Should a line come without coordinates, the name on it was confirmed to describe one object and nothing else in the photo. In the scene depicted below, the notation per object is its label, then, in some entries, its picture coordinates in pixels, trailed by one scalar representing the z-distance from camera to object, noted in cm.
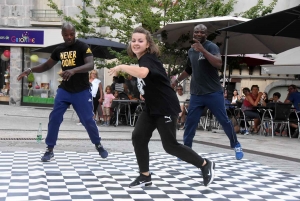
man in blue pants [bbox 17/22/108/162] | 582
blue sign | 2025
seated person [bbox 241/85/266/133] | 1136
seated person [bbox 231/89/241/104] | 1468
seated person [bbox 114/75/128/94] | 1429
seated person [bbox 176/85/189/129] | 1202
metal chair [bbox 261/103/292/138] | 1097
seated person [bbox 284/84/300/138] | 1137
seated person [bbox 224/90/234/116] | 1136
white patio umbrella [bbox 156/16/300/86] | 1160
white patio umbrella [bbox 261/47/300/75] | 1095
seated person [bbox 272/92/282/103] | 1209
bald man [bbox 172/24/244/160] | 563
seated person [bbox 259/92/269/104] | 1220
